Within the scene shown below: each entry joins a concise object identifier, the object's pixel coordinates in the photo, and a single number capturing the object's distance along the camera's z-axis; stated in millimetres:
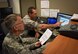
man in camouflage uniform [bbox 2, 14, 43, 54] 630
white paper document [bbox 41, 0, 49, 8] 1161
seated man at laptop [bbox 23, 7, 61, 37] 1127
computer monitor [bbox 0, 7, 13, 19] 1415
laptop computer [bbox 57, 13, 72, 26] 990
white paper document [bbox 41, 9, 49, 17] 1177
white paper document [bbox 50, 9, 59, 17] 1147
